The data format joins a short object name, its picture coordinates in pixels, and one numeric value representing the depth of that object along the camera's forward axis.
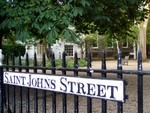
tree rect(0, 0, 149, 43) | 7.35
